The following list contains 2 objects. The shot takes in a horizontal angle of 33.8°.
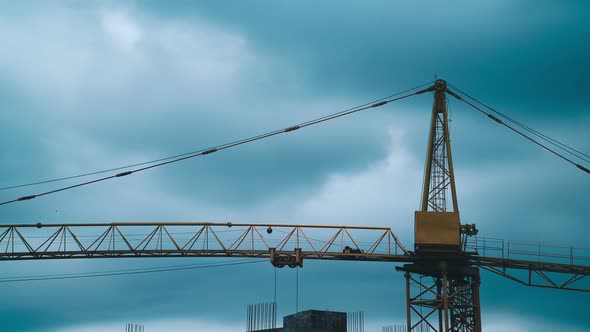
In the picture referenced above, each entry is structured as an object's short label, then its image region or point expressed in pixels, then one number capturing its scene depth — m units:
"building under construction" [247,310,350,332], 92.31
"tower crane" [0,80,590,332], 93.00
